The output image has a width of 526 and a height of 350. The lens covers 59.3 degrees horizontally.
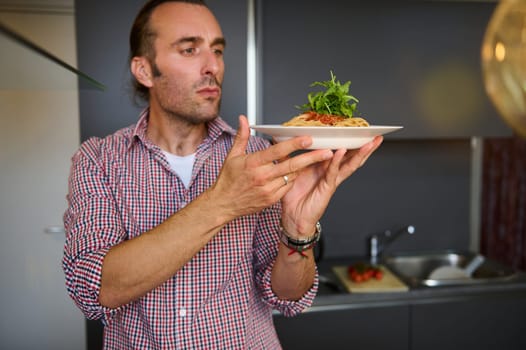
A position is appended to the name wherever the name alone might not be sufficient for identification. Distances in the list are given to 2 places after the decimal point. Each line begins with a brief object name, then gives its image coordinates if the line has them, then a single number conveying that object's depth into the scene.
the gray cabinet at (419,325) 2.06
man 0.90
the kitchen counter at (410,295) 2.07
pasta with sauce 0.89
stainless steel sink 2.50
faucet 2.69
